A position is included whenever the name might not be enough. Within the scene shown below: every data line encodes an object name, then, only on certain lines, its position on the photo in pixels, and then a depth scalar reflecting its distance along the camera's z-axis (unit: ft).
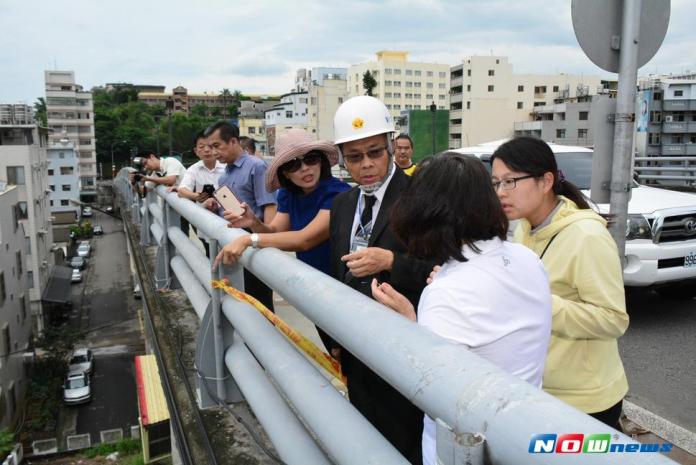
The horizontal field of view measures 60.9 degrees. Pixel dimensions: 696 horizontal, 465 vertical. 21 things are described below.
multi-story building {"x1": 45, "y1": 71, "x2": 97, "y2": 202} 242.17
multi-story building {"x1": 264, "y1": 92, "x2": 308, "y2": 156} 252.62
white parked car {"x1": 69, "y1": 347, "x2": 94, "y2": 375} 100.32
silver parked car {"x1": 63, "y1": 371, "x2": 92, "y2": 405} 92.58
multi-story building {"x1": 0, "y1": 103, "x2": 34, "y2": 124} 129.90
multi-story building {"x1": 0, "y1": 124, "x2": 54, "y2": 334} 120.16
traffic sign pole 10.60
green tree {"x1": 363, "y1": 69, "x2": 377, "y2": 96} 233.35
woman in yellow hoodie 7.59
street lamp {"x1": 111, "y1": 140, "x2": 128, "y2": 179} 291.87
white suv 18.29
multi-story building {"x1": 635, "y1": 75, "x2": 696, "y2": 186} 182.39
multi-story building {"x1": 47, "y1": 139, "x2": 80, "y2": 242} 200.75
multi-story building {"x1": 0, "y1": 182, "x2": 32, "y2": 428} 84.64
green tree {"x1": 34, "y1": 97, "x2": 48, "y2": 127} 384.47
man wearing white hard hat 7.15
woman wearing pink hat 10.16
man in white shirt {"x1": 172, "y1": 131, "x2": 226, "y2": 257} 20.93
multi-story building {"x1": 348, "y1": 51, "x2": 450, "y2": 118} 265.13
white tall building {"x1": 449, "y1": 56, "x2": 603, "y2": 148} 212.02
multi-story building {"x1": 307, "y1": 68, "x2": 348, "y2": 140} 253.65
